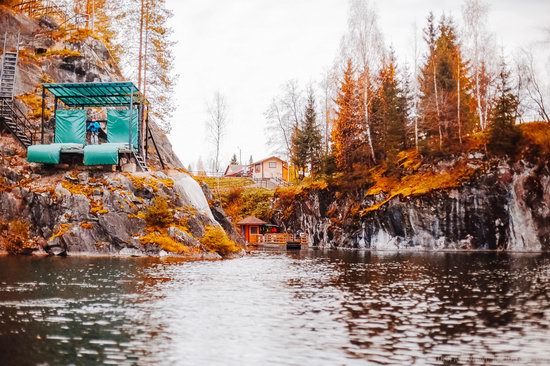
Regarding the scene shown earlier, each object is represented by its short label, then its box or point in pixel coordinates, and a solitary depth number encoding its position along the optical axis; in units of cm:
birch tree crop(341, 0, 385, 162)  5450
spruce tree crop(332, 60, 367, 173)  5891
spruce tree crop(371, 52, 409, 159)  5488
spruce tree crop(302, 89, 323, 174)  7375
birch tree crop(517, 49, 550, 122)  5141
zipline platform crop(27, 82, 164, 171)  3525
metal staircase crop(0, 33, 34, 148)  3762
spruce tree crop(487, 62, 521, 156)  4481
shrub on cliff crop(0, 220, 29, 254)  3216
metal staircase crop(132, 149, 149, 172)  3659
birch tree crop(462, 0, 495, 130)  4969
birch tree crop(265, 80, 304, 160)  7938
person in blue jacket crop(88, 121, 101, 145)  3794
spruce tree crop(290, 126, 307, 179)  7406
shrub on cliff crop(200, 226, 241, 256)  3419
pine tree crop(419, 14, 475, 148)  5175
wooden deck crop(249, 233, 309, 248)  6328
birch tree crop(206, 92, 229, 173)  7475
